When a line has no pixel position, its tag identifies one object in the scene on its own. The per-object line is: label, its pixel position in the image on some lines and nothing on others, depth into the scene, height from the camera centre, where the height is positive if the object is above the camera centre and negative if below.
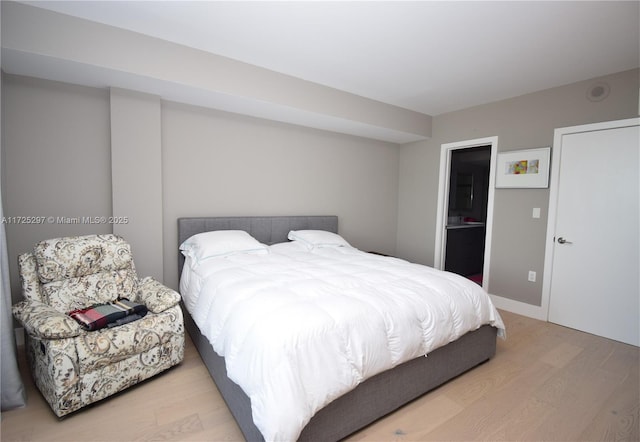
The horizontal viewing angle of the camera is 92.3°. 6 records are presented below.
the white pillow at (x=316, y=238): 3.48 -0.42
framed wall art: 3.25 +0.44
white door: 2.76 -0.23
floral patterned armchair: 1.67 -0.78
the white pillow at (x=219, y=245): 2.74 -0.42
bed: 1.49 -1.02
